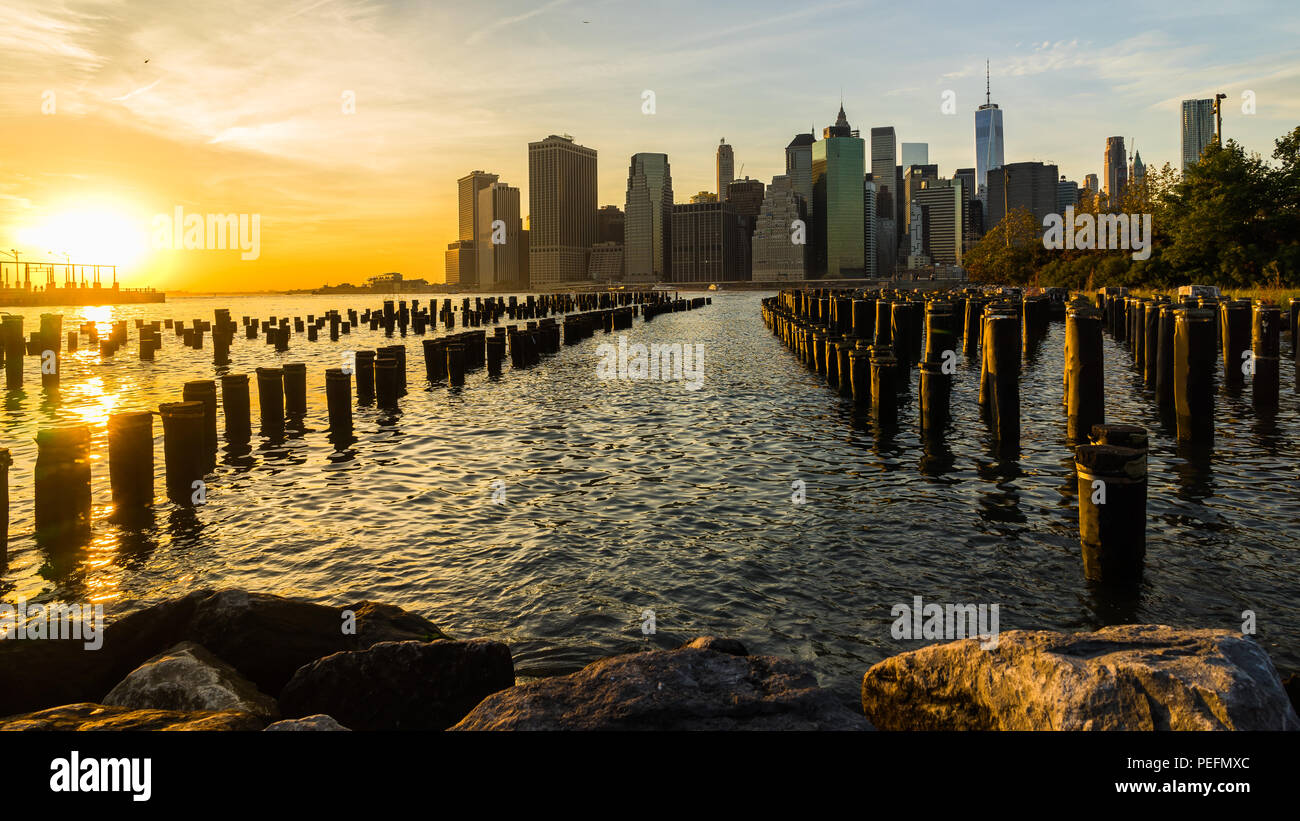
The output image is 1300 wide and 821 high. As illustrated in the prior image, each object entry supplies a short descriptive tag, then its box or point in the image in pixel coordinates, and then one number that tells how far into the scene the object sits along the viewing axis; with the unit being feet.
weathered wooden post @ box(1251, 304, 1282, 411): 61.31
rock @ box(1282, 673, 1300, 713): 16.77
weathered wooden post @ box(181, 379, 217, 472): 52.54
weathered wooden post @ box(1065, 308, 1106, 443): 48.29
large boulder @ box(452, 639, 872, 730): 15.80
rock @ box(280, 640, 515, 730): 19.61
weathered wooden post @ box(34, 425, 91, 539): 37.06
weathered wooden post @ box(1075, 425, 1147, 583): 27.53
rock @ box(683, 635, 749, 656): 19.44
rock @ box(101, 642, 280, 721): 19.35
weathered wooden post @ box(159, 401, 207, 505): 44.80
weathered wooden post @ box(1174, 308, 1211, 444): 48.93
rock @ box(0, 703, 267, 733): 16.38
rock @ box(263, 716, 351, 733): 15.10
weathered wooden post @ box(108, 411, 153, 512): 41.37
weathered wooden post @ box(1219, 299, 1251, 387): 70.18
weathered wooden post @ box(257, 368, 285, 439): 63.36
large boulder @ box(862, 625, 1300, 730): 13.67
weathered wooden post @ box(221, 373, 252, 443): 60.13
